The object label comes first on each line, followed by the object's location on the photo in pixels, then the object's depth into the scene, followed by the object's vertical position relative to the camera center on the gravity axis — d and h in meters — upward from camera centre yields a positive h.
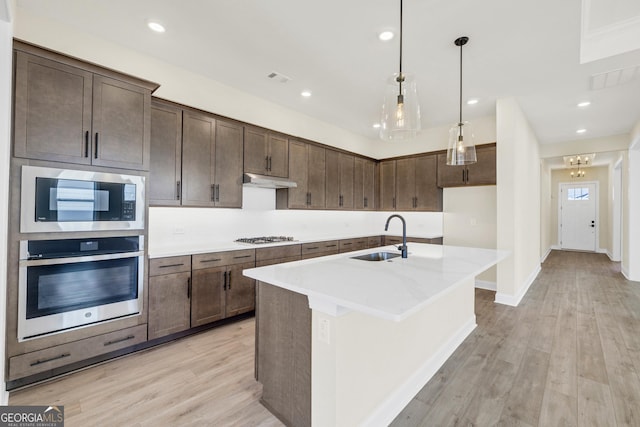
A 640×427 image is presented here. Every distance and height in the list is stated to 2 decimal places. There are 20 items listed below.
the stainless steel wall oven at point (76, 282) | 2.04 -0.54
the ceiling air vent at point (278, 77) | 3.36 +1.69
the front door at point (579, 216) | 9.01 +0.07
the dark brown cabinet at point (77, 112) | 2.04 +0.83
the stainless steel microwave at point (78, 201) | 2.04 +0.11
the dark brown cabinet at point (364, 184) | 5.48 +0.65
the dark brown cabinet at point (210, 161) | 3.19 +0.65
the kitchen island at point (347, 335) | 1.42 -0.71
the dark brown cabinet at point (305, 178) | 4.32 +0.62
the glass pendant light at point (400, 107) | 2.14 +0.85
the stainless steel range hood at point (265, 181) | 3.64 +0.47
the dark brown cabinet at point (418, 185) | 5.12 +0.61
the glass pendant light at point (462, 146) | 2.92 +0.74
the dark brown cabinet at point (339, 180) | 4.94 +0.66
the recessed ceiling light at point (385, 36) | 2.52 +1.64
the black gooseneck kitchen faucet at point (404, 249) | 2.40 -0.28
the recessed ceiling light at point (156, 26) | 2.48 +1.69
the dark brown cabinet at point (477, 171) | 4.39 +0.75
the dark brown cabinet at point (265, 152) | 3.75 +0.89
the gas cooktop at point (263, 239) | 3.73 -0.33
